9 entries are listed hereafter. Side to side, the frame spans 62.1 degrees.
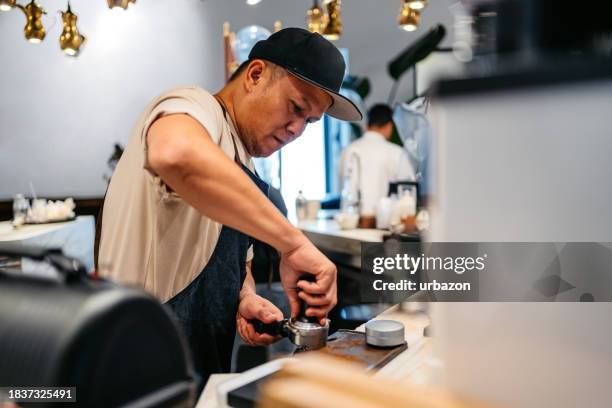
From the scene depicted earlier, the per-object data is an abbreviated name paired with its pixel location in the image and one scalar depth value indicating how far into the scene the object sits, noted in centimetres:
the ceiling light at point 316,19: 370
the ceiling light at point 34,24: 358
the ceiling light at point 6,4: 315
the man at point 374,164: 409
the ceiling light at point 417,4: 304
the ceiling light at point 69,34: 391
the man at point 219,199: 106
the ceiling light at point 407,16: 373
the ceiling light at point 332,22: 354
